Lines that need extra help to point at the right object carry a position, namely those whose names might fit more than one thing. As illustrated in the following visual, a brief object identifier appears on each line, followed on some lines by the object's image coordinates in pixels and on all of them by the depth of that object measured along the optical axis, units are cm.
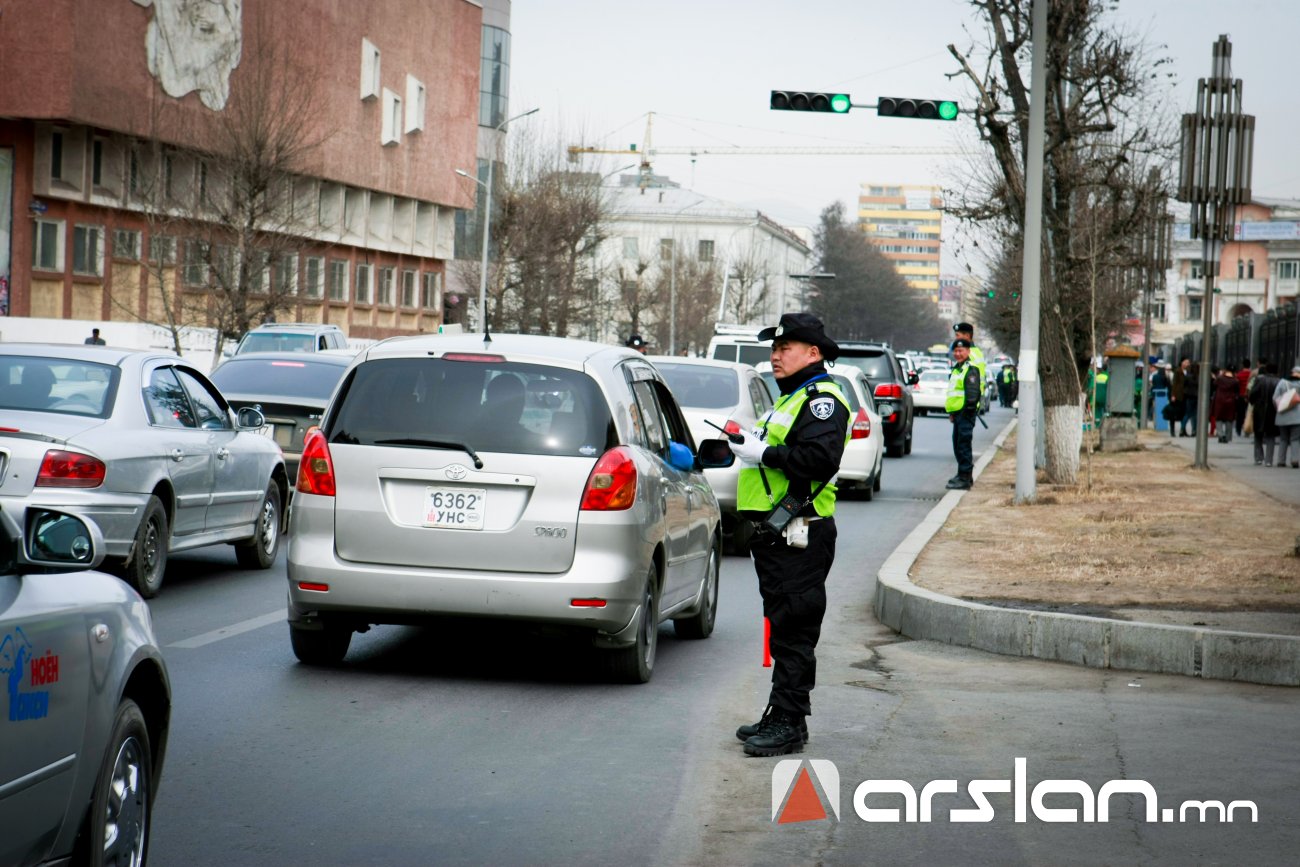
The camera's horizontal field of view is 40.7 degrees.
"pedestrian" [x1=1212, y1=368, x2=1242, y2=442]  4066
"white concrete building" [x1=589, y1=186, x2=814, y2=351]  11281
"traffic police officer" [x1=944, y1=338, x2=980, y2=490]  2238
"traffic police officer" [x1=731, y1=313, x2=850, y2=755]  711
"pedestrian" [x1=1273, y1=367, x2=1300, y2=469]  2991
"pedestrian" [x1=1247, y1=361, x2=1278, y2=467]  3130
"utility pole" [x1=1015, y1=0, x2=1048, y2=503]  1967
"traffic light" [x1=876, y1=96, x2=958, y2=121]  2369
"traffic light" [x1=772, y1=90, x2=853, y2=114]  2327
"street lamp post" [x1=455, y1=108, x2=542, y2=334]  5662
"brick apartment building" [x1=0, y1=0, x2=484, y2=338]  4606
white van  2894
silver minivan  828
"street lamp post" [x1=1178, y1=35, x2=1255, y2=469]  3027
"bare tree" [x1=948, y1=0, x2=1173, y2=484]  2295
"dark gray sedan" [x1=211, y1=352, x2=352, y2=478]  1728
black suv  3062
